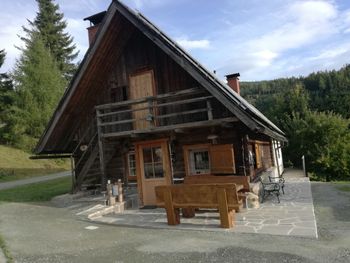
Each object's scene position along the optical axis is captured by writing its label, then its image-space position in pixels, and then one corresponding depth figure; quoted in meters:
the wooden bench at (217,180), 10.54
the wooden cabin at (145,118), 11.56
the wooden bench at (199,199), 8.48
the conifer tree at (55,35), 45.03
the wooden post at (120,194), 12.45
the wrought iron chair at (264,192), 11.72
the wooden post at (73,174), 14.40
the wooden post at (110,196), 12.10
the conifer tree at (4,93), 34.59
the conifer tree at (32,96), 33.41
